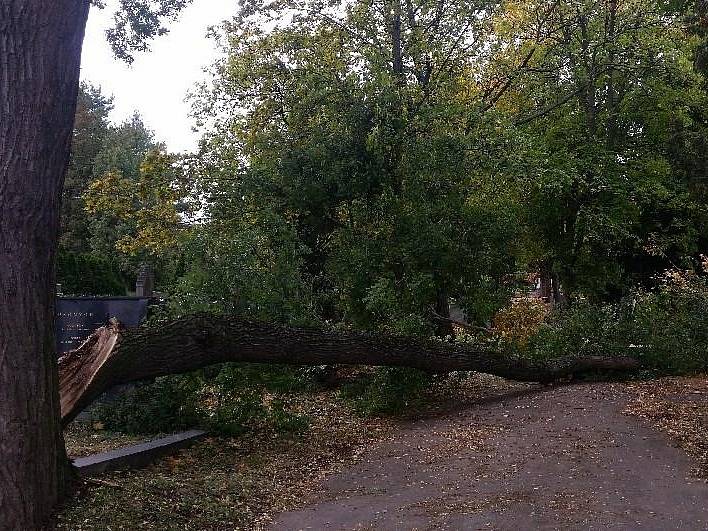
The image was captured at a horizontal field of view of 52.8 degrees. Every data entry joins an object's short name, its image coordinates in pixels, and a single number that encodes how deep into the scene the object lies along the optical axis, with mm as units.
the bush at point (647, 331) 12969
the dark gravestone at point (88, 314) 9203
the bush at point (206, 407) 7918
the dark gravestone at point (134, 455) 5949
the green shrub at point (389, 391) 9977
